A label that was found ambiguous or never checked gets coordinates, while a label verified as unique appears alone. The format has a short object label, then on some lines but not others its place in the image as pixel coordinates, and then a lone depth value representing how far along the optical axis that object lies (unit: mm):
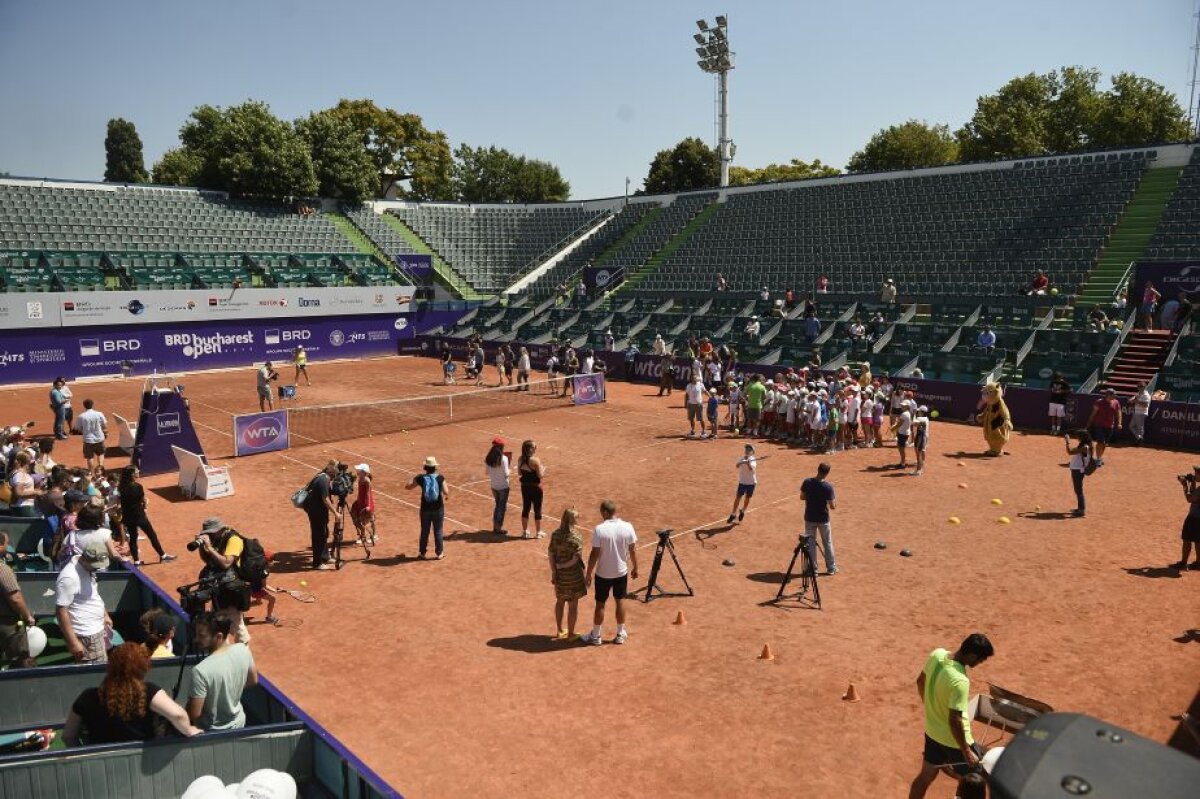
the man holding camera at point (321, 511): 13562
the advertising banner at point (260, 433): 22312
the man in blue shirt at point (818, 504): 13125
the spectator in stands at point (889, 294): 36675
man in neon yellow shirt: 6590
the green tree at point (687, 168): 84188
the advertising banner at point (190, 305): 37031
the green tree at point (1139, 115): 65188
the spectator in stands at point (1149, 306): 28641
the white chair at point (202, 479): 18391
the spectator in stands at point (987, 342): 30281
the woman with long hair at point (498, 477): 15227
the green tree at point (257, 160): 53125
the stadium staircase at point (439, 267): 55938
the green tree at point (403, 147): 78562
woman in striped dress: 10648
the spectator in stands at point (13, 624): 8545
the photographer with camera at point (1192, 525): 13055
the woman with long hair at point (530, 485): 14766
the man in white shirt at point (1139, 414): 23422
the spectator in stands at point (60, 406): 24922
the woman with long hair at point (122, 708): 6441
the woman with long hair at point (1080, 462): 16031
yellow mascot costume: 22219
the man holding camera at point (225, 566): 9320
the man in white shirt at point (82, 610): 8703
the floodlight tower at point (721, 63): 56688
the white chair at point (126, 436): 22627
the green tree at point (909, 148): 82250
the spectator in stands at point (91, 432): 20156
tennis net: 25750
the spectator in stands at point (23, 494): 14094
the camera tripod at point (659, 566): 12625
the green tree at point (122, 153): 105500
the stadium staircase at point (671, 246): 50328
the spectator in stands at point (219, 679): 6840
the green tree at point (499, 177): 95188
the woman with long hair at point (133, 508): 13688
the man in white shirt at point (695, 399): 24922
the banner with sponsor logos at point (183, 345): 37219
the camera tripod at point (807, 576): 12391
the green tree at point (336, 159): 57469
